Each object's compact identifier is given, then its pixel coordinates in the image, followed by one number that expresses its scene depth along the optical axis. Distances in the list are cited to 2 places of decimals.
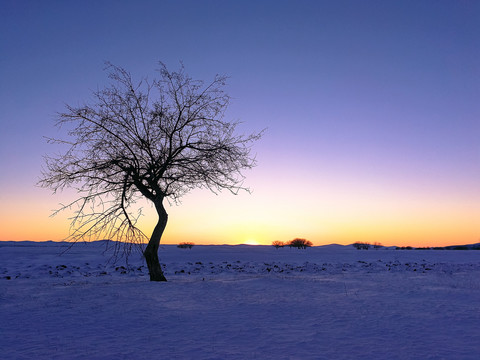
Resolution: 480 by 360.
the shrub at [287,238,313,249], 67.75
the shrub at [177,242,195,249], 62.72
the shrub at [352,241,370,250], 76.26
